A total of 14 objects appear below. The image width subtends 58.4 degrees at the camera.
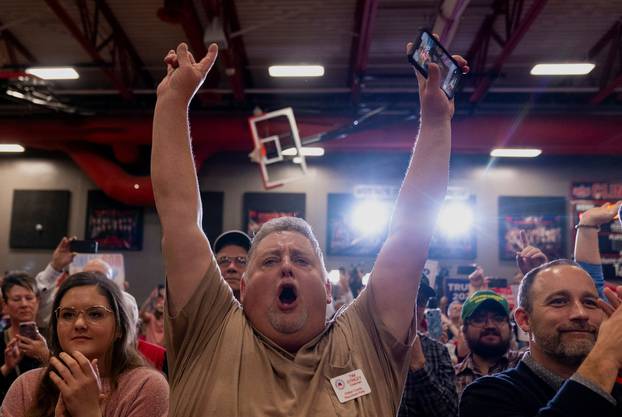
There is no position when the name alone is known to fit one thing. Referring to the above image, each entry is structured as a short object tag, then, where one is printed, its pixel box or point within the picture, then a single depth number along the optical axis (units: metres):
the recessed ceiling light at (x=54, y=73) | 7.34
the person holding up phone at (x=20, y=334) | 2.49
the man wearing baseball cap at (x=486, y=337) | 2.87
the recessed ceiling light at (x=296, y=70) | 7.31
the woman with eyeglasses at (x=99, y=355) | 1.88
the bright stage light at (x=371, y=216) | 8.66
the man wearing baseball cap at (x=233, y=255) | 2.79
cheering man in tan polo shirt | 1.38
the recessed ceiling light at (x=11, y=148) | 9.09
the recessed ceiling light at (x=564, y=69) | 7.04
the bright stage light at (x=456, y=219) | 8.62
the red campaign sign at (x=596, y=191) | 8.70
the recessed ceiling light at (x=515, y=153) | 8.53
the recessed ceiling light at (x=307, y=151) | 7.78
